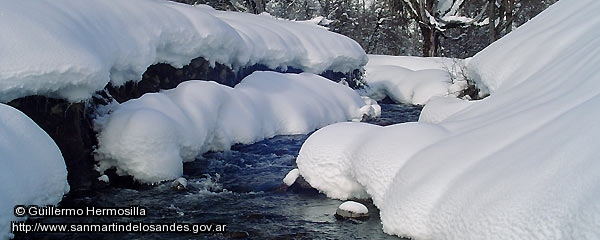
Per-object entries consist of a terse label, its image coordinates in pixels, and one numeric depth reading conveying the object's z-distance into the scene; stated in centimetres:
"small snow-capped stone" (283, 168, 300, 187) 618
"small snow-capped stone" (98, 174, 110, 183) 602
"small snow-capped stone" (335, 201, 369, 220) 492
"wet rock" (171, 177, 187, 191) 598
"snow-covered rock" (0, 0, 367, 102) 511
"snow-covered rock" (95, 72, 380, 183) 622
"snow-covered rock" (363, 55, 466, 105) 1703
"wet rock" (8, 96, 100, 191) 544
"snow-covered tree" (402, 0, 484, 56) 2114
